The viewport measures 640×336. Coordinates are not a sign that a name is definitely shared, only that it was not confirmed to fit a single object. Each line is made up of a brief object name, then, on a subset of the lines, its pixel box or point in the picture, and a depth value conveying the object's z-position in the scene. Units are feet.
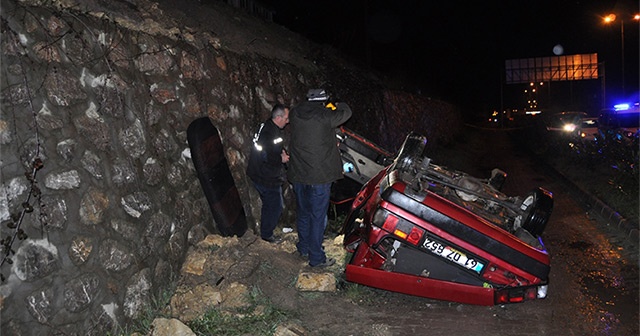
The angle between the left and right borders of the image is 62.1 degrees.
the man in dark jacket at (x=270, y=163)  21.81
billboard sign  223.32
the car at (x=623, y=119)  59.65
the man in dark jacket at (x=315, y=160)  19.69
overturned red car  16.62
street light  79.53
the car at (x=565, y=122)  74.02
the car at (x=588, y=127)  68.08
